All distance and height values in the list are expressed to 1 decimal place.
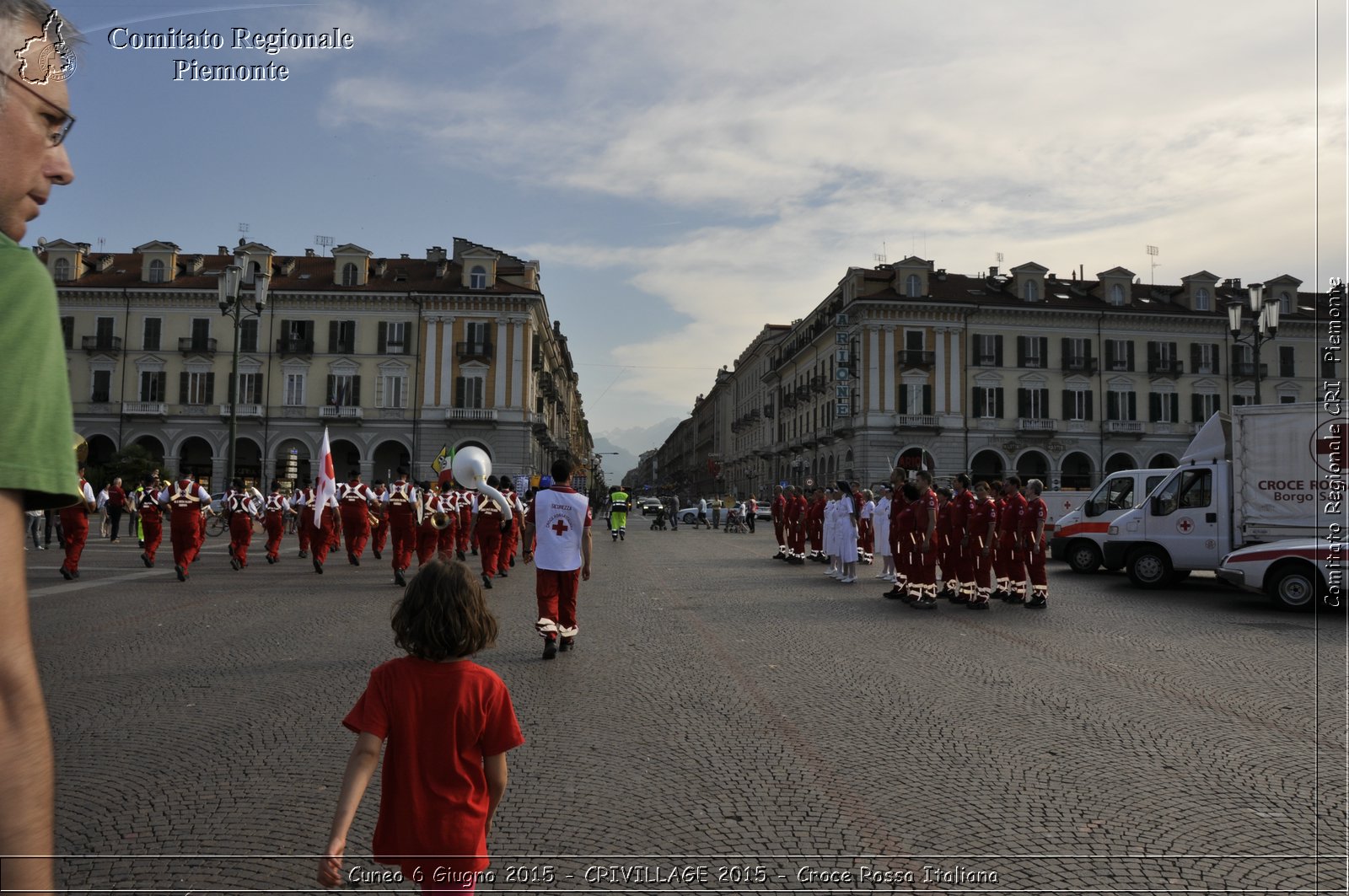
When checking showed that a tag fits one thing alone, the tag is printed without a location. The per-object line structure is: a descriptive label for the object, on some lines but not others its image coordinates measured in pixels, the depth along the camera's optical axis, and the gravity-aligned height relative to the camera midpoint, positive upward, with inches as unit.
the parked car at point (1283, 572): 484.7 -42.1
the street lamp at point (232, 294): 661.3 +147.8
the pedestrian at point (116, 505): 920.3 -27.6
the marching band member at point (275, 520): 787.4 -36.3
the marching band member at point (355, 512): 689.6 -22.9
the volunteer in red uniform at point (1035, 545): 508.7 -30.2
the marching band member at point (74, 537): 560.7 -38.4
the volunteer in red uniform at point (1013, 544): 528.4 -30.6
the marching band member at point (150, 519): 634.2 -29.7
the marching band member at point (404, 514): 650.8 -23.3
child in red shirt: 98.3 -29.6
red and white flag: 633.6 -3.0
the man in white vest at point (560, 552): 331.3 -25.1
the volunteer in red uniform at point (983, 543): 514.6 -29.5
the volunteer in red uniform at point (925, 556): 501.4 -37.2
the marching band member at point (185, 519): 583.8 -26.2
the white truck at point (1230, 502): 565.9 -3.6
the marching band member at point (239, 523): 681.6 -33.3
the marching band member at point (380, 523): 739.4 -35.7
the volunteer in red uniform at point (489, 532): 601.9 -32.3
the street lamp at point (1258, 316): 650.8 +147.2
